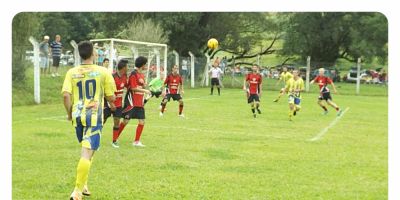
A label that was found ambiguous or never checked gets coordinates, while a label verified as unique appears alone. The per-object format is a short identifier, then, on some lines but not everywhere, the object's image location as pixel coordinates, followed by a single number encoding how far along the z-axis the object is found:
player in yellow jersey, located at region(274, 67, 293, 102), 23.90
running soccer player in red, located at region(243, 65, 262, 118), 16.53
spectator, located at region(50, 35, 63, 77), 20.59
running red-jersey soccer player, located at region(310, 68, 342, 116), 18.64
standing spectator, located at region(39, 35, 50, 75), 19.91
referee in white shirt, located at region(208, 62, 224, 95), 26.97
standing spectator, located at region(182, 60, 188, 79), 32.16
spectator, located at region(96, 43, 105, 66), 20.96
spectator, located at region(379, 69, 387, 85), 35.54
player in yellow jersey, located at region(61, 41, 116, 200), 6.29
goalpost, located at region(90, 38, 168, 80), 21.25
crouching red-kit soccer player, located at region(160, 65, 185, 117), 15.90
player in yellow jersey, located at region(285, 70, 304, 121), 17.05
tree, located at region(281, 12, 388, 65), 38.19
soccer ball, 21.01
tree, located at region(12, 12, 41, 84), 18.36
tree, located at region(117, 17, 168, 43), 29.84
